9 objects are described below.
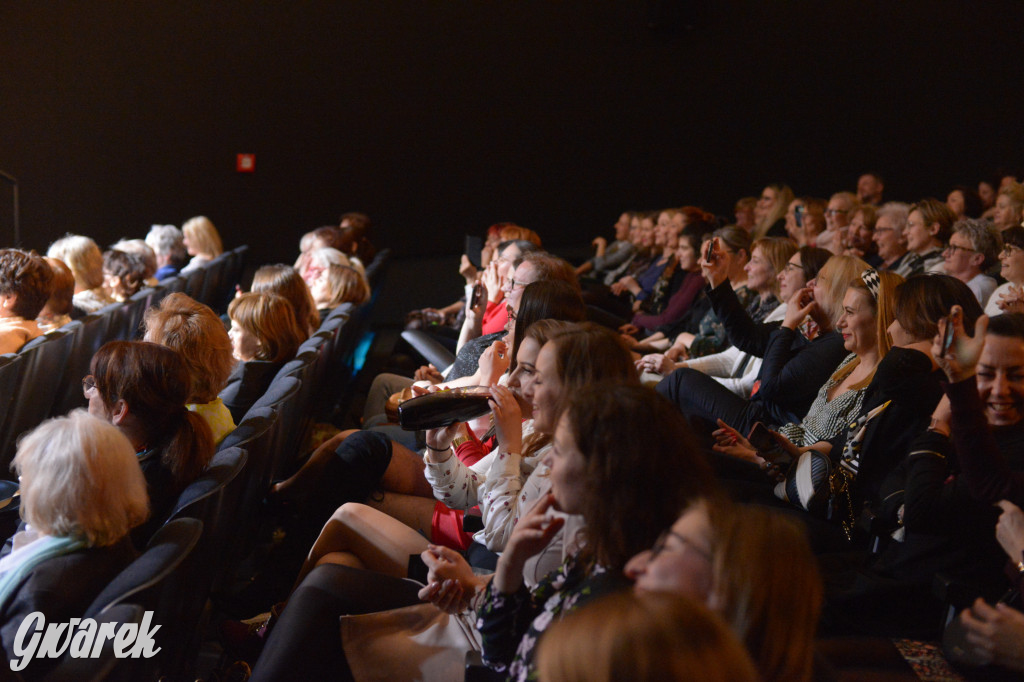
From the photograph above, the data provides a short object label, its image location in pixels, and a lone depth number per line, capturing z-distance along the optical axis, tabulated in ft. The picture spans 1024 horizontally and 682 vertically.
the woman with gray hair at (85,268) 13.92
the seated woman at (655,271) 17.94
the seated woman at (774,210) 19.84
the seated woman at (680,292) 14.97
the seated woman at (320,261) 15.64
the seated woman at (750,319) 10.57
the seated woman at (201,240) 20.02
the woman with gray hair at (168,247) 19.75
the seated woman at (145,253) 16.48
